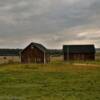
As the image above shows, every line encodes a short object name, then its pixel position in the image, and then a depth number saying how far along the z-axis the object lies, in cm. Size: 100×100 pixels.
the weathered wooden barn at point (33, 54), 8700
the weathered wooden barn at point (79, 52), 10493
